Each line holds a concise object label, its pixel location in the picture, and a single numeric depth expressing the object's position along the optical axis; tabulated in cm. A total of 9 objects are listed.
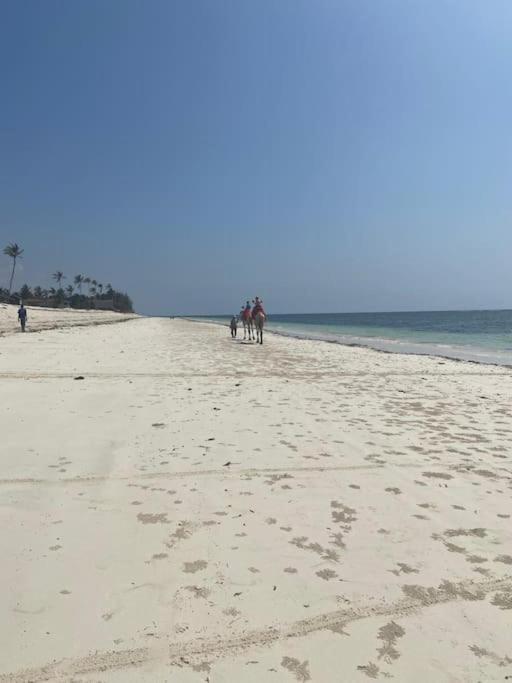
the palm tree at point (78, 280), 16688
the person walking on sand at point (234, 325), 2958
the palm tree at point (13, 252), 10794
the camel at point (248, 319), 2658
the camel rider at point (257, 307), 2300
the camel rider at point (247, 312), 2653
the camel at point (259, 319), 2353
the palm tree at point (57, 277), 15738
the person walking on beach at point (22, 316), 2995
